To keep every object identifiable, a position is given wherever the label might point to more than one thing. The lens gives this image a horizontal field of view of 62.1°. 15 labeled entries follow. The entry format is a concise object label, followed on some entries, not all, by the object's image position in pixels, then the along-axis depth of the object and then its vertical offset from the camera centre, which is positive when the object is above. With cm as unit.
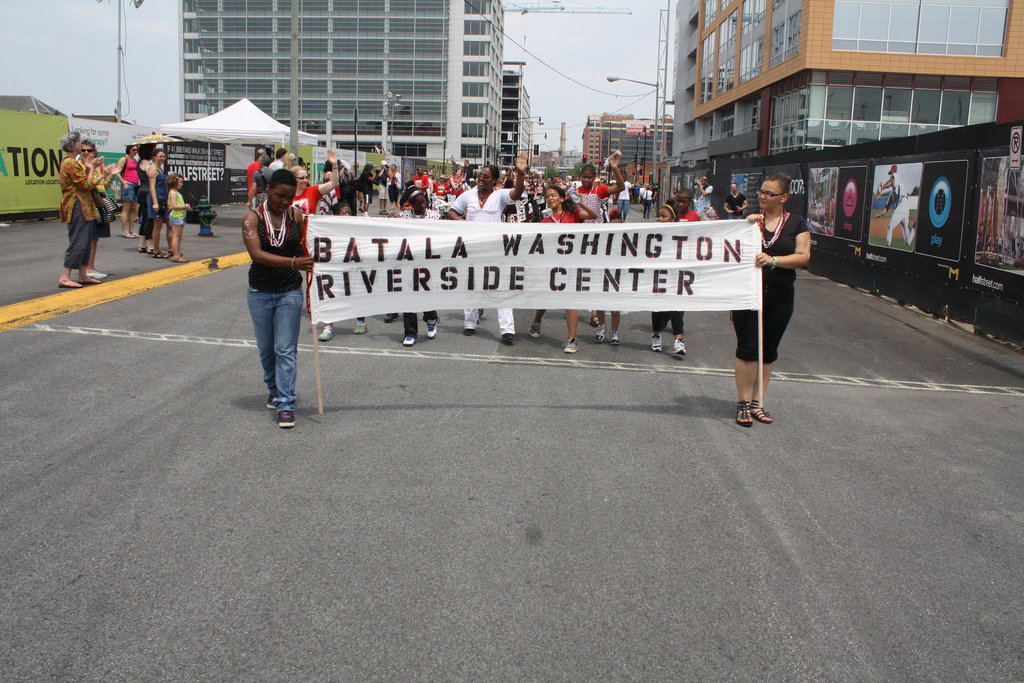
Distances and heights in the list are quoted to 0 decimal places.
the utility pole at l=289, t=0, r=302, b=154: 2069 +298
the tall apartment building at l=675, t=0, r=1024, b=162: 3781 +752
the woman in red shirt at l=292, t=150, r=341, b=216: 871 +23
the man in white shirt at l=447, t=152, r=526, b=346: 1015 +20
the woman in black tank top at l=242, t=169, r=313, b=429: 608 -48
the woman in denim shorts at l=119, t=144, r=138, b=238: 1711 +33
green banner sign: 1833 +93
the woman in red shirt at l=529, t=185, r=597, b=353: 915 +12
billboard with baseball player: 1378 +50
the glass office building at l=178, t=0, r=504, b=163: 10612 +1904
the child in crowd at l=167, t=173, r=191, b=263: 1405 -4
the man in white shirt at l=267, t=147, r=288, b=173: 1346 +78
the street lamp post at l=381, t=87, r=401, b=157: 10294 +1175
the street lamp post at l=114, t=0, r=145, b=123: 4668 +868
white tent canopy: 2289 +224
